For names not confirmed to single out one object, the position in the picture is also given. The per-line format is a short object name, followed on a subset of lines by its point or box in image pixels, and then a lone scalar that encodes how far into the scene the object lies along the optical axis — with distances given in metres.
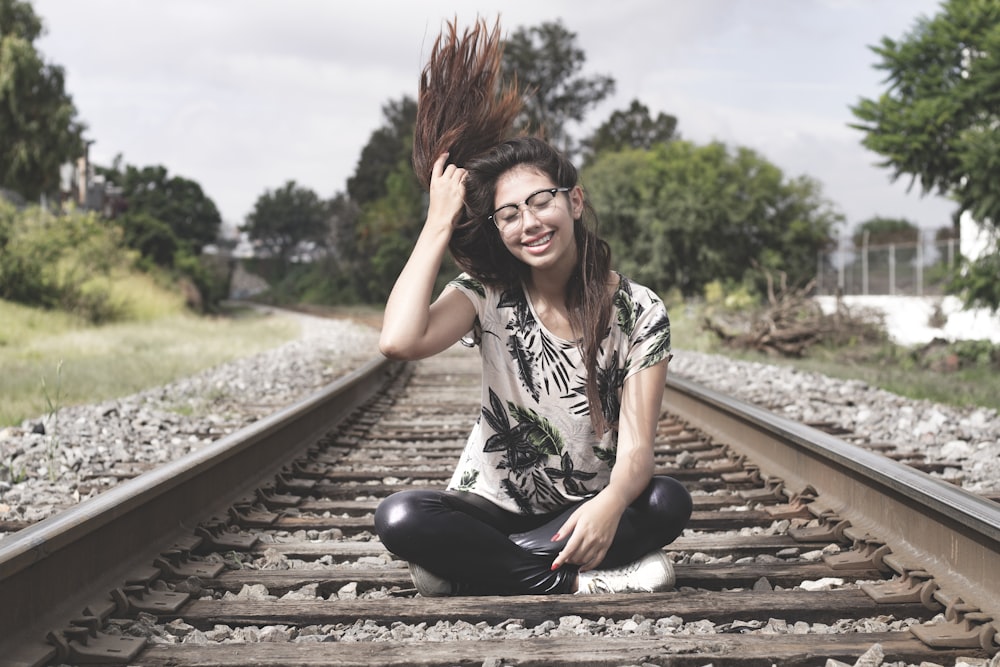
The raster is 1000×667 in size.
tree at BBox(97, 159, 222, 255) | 73.63
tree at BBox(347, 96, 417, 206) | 57.66
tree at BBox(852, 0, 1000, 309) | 11.77
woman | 2.55
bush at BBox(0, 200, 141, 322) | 17.19
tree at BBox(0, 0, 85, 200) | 29.02
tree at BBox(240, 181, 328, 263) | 110.00
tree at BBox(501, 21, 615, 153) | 48.16
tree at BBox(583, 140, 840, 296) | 31.12
